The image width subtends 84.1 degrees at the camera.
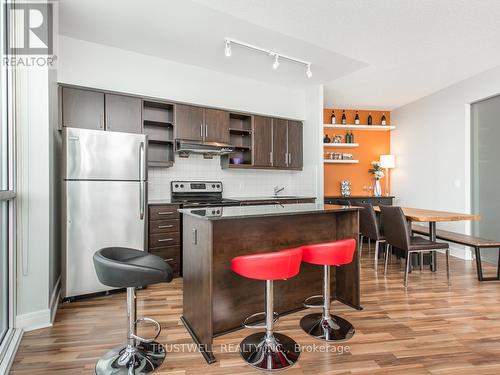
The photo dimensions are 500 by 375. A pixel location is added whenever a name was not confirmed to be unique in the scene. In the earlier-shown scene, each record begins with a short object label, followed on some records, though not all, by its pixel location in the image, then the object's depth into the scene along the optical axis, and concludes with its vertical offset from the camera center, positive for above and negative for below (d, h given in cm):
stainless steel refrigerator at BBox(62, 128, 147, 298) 279 -12
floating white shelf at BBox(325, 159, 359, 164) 588 +55
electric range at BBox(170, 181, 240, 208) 400 -9
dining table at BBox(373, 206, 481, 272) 341 -38
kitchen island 199 -59
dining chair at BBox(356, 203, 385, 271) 397 -56
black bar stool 171 -62
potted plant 600 +23
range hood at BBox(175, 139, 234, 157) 392 +57
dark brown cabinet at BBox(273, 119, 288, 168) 484 +77
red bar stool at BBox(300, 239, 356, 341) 216 -82
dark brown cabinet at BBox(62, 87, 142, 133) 328 +95
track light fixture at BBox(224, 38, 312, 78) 332 +177
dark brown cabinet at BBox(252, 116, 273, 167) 463 +77
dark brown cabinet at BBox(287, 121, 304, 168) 501 +77
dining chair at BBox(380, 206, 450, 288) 333 -63
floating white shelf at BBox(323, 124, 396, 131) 583 +129
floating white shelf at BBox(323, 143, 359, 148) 588 +90
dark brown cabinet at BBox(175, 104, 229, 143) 396 +94
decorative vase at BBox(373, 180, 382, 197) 599 -5
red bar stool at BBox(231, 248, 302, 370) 178 -92
